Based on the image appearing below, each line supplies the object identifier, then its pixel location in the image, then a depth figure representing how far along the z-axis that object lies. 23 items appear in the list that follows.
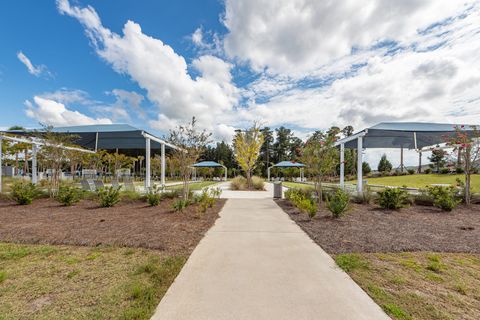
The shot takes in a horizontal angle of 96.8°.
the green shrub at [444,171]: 21.61
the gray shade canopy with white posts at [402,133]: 11.37
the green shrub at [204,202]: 6.82
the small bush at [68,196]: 8.07
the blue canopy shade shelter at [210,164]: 23.94
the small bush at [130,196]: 9.05
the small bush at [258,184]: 16.06
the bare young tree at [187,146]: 8.20
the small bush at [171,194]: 9.50
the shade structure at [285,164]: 24.70
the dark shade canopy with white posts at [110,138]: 14.36
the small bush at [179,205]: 6.87
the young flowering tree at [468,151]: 8.57
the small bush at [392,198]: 7.75
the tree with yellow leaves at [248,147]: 16.73
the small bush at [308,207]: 6.19
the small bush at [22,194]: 8.22
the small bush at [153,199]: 8.11
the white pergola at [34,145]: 9.99
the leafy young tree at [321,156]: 8.76
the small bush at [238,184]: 16.06
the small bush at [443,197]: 7.54
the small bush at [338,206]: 6.15
